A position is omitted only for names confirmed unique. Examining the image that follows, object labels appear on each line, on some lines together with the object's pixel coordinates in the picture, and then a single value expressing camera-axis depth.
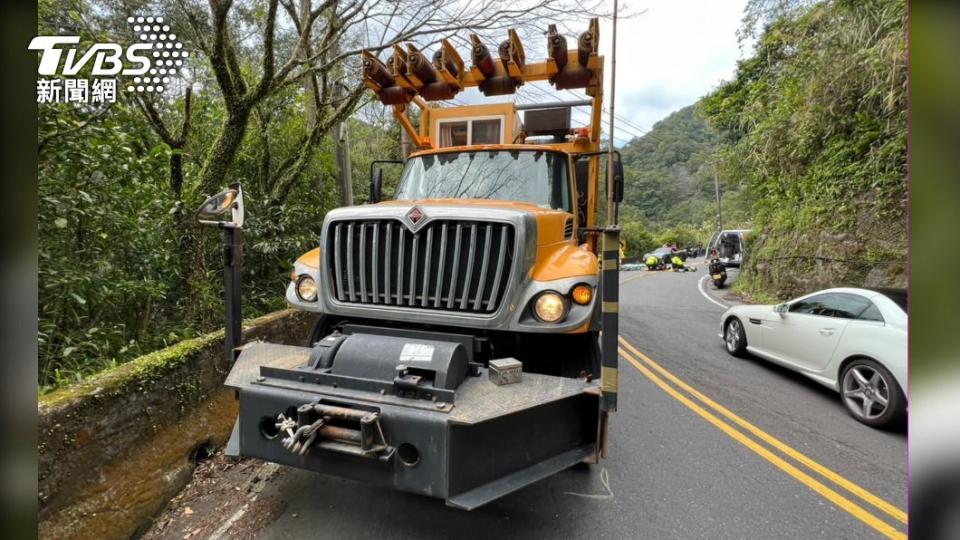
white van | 17.64
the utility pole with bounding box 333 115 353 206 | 8.69
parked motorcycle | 16.61
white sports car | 3.99
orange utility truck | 2.10
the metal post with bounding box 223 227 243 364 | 2.96
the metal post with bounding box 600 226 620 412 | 2.21
